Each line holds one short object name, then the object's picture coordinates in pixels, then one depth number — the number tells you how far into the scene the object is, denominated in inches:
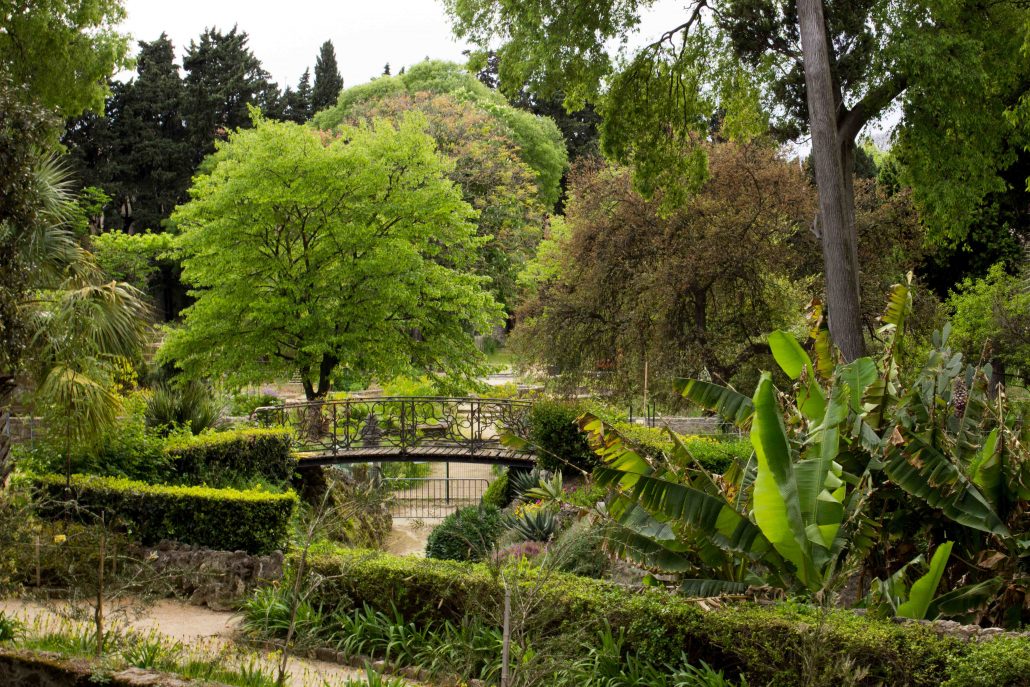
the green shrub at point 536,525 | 486.0
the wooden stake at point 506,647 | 231.8
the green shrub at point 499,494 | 701.9
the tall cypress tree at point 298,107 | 2263.8
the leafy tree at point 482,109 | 1870.1
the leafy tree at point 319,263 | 836.6
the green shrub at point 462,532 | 496.7
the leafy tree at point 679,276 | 825.5
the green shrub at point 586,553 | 361.4
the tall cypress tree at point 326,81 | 2369.6
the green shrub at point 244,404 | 939.3
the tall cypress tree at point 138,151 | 1886.1
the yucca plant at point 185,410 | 627.2
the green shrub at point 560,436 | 637.3
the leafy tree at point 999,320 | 818.2
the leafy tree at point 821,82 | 550.9
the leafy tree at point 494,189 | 1446.9
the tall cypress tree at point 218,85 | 1958.7
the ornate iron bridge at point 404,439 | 721.0
